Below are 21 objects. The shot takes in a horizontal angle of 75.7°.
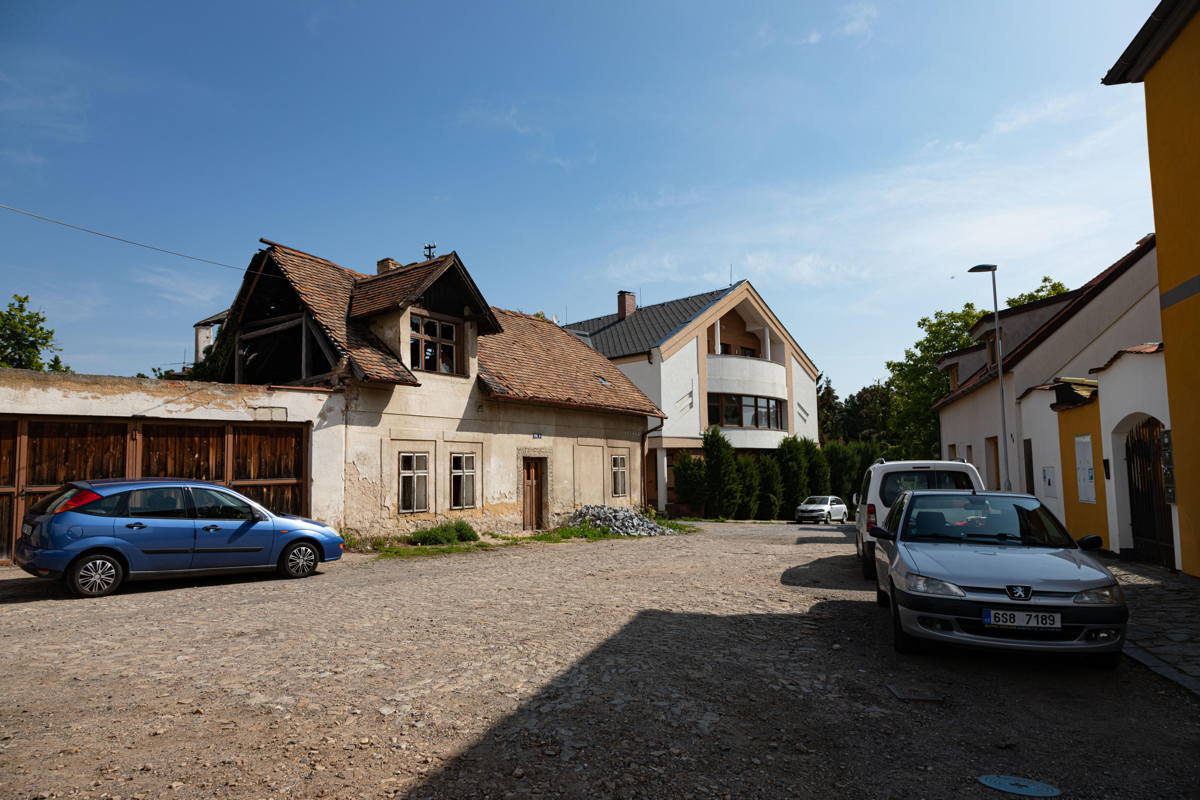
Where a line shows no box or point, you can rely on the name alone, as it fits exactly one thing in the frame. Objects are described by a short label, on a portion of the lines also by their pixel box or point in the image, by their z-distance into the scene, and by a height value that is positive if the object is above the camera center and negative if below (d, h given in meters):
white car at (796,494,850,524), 33.50 -2.18
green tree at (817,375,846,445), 67.81 +4.70
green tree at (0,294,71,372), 29.70 +5.37
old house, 13.18 +1.15
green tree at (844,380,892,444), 76.62 +4.96
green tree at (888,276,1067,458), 41.41 +4.17
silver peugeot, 6.08 -1.11
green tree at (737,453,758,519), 33.75 -1.07
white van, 11.66 -0.35
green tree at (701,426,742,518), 32.81 -0.64
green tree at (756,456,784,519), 35.34 -1.27
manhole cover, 4.05 -1.76
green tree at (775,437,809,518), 36.62 -0.57
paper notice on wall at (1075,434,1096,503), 14.26 -0.31
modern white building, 34.59 +4.50
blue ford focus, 9.97 -0.86
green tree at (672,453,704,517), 33.03 -0.85
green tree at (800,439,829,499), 37.94 -0.57
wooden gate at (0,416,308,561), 12.47 +0.31
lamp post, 19.90 +1.78
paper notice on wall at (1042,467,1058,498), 16.38 -0.60
